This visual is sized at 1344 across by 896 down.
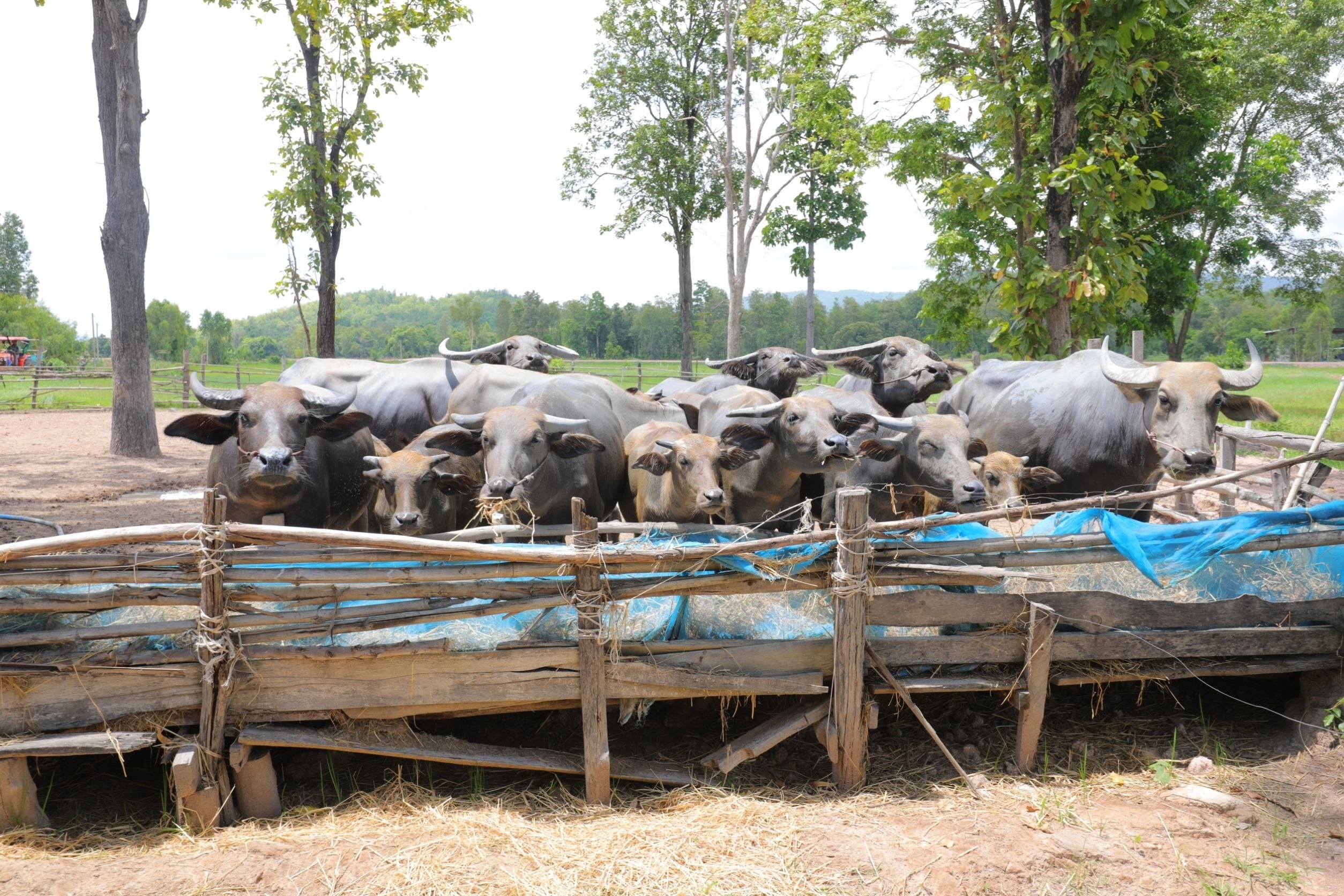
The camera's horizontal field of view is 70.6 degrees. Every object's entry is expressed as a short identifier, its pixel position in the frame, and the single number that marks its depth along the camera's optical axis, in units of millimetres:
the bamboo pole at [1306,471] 5016
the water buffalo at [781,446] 5754
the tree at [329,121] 15320
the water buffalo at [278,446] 5457
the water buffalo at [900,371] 8094
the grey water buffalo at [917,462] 6047
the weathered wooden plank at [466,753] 4191
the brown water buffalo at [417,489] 5621
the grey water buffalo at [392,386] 8484
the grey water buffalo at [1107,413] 5992
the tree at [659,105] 25156
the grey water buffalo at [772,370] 9047
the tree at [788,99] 15164
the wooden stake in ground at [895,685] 4285
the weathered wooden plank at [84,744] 4020
